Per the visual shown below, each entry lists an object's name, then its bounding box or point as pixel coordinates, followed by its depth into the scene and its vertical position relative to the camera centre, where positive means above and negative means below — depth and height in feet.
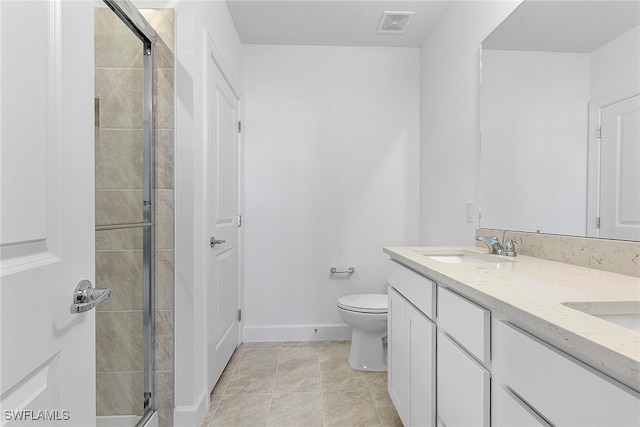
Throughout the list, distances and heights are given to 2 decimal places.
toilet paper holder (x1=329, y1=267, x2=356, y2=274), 8.66 -1.71
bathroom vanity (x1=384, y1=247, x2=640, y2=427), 1.62 -0.93
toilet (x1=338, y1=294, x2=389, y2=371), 6.71 -2.69
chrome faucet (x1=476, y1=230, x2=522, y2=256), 4.75 -0.56
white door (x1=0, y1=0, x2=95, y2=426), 1.82 -0.03
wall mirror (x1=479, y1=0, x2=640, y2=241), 3.30 +1.15
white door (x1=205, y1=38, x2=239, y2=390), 5.84 -0.20
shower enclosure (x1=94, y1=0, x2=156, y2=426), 3.91 -0.08
